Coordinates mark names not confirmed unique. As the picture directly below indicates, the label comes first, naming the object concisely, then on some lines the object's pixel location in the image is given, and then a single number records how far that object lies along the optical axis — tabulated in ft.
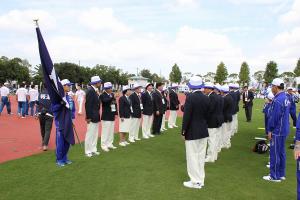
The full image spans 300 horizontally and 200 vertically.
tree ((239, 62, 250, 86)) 276.82
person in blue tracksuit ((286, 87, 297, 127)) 38.66
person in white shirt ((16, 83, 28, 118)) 67.10
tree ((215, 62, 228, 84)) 267.39
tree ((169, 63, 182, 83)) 303.07
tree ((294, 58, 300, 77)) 206.06
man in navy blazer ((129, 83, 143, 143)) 43.96
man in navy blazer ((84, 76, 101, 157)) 33.27
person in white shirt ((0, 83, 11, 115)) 68.49
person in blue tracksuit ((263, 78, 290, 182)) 25.35
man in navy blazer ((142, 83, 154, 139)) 47.37
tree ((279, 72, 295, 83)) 255.54
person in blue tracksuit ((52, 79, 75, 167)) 29.40
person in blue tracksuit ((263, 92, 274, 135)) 34.05
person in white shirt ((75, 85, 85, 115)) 74.82
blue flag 28.23
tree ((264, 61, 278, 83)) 237.45
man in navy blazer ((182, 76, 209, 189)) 24.08
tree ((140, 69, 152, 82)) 368.77
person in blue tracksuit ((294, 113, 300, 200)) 18.56
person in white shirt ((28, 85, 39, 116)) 66.23
